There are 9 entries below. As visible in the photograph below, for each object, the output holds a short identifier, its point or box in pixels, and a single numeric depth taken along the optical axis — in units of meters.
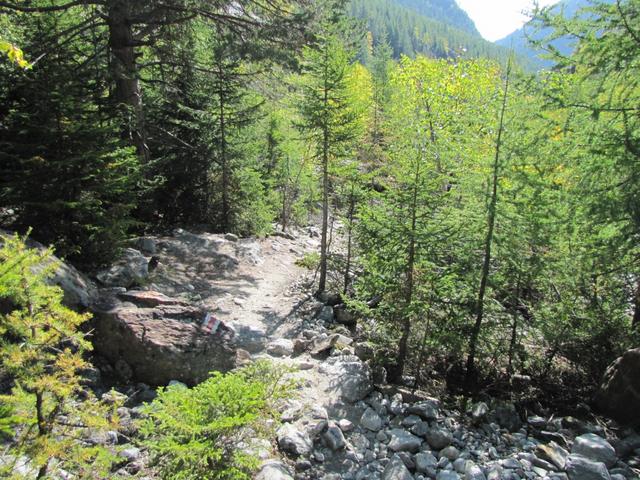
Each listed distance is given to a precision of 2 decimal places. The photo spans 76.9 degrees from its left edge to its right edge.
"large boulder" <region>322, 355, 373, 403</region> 6.53
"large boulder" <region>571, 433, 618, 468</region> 5.16
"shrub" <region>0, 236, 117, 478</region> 2.69
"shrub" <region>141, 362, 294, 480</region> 3.67
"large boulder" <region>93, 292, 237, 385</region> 5.93
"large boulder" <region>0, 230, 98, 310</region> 6.00
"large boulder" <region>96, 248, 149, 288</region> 7.93
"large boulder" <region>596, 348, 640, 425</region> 6.05
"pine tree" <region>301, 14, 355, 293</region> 10.91
